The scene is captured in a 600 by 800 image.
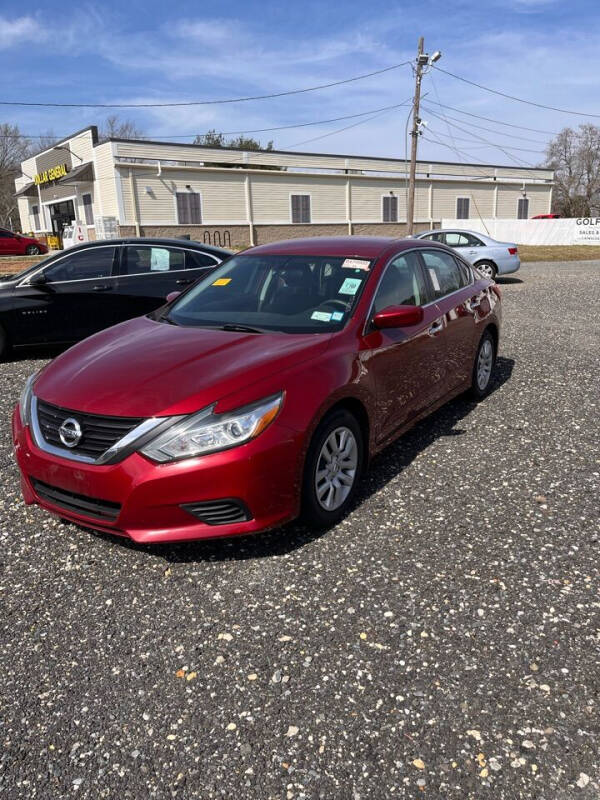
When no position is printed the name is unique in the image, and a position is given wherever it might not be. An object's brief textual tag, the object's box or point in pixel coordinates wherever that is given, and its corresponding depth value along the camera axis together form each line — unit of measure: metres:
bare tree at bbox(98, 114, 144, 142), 72.53
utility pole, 27.39
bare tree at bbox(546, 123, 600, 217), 65.06
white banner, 34.97
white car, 16.80
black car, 7.64
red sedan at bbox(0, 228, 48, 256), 28.58
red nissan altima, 2.98
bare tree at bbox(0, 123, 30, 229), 62.24
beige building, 31.77
